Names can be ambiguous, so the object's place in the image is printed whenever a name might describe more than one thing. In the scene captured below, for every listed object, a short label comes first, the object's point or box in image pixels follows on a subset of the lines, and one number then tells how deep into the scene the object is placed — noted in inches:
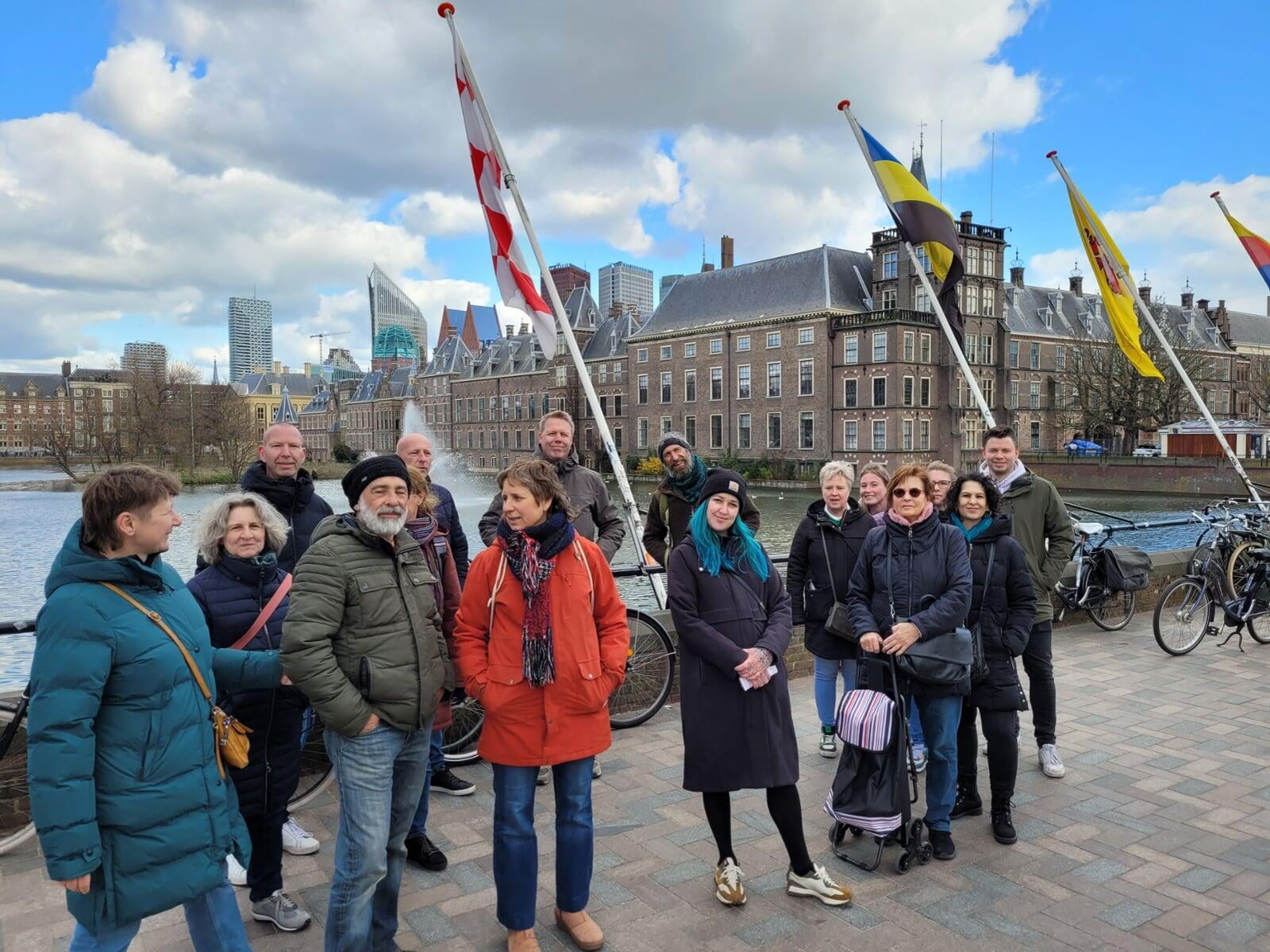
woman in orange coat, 125.6
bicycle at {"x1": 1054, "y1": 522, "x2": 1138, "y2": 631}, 353.7
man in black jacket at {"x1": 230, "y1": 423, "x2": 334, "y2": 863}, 176.2
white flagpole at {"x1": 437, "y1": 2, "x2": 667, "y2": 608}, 283.9
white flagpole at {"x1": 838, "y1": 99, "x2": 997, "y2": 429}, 372.2
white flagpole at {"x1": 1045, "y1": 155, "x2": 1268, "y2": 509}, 413.7
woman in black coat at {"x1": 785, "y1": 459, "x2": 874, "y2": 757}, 203.0
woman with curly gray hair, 130.0
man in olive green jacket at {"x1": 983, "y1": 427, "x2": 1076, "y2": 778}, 200.8
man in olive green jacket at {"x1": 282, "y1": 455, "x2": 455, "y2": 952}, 111.4
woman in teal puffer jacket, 89.8
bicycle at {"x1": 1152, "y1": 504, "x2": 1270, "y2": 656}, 314.3
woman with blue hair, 137.3
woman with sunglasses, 157.5
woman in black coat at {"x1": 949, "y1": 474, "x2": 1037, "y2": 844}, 167.5
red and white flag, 296.7
